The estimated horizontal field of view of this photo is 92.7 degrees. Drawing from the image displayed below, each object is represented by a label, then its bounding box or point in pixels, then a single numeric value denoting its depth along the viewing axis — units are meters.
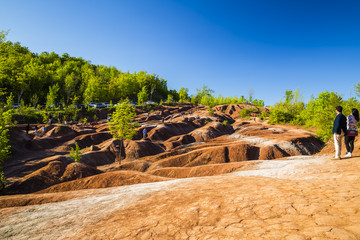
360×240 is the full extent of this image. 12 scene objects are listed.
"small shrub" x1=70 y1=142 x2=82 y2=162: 17.87
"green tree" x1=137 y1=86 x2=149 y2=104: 72.94
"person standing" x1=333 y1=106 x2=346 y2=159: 7.35
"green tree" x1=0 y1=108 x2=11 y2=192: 14.88
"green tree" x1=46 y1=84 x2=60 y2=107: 52.87
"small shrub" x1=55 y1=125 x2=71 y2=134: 29.97
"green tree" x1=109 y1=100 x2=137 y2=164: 20.84
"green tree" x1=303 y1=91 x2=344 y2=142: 21.70
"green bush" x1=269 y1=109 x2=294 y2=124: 43.53
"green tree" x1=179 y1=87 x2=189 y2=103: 102.56
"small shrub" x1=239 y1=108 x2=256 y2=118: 62.88
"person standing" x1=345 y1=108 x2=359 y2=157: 7.48
